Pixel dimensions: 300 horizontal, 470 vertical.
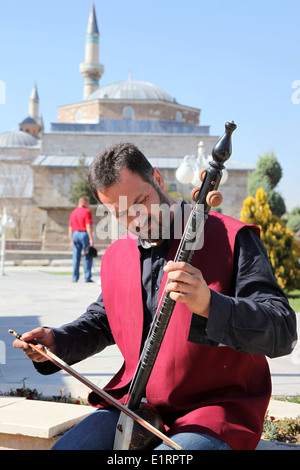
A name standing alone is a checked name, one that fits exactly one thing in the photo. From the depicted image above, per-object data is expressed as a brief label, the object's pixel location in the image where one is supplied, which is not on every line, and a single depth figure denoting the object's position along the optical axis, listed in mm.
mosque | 37312
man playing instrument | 1564
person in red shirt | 11281
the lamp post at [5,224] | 15078
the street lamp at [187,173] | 11234
